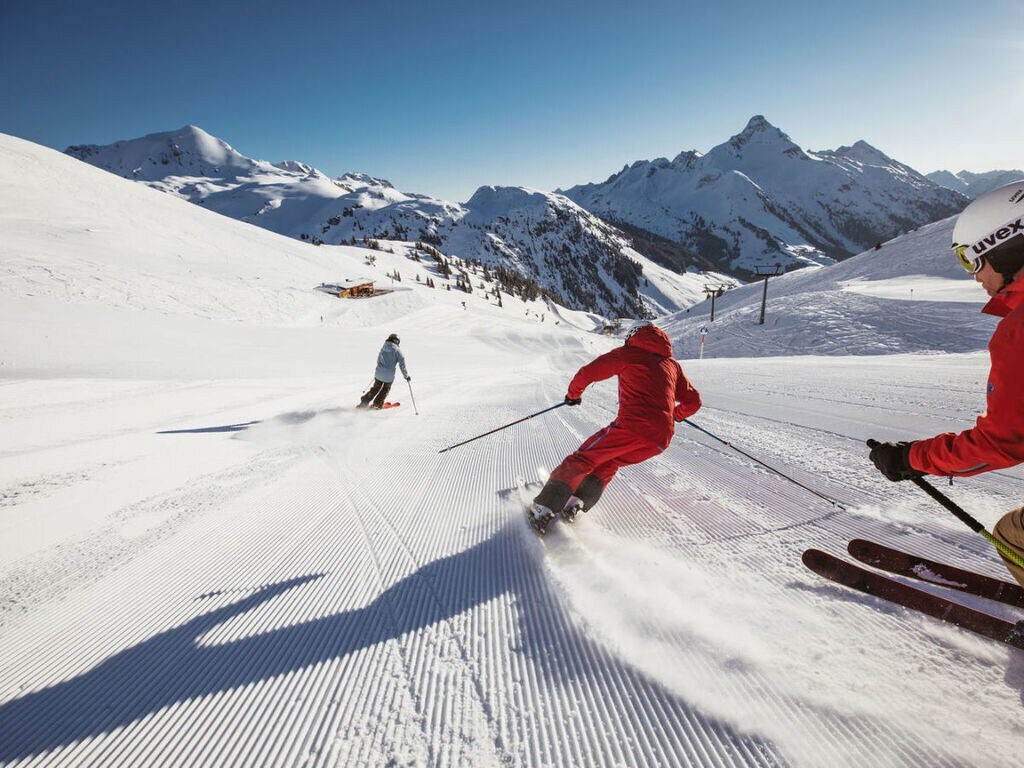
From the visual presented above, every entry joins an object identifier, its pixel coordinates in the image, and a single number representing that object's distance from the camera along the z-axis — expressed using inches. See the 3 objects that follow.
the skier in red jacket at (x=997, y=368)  70.6
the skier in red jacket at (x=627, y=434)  129.4
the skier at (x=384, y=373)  342.6
